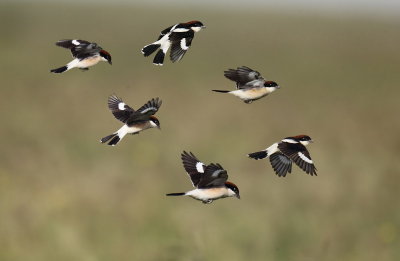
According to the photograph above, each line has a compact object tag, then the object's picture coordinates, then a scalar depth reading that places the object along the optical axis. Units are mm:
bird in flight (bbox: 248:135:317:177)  14844
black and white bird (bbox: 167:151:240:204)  12648
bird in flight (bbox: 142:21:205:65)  15266
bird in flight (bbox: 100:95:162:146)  13508
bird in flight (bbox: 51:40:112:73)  14875
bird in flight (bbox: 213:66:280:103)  14836
